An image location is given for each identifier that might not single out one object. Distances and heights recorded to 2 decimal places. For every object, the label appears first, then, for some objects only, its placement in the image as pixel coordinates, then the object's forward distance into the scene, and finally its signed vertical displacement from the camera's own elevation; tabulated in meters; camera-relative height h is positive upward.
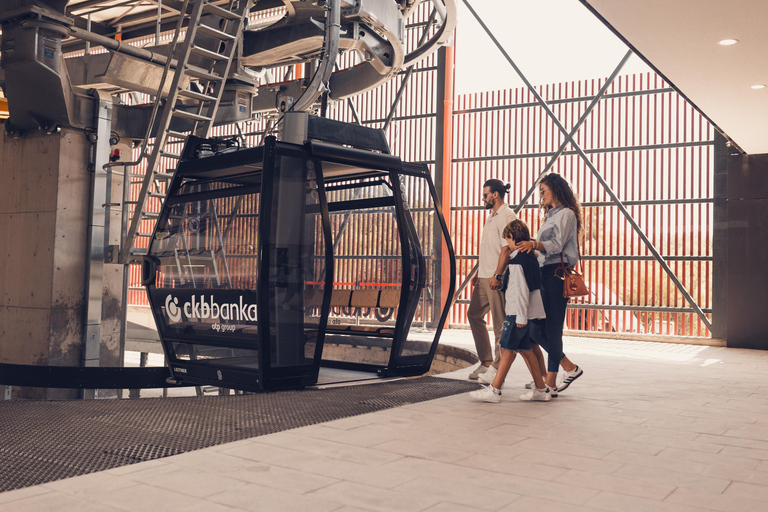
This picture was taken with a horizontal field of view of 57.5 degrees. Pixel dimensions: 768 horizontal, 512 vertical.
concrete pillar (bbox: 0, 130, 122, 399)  8.12 +0.27
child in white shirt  4.98 -0.21
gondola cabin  5.30 +0.16
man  6.02 +0.02
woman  5.09 +0.24
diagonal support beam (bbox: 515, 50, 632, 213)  12.44 +2.93
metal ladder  7.12 +2.10
